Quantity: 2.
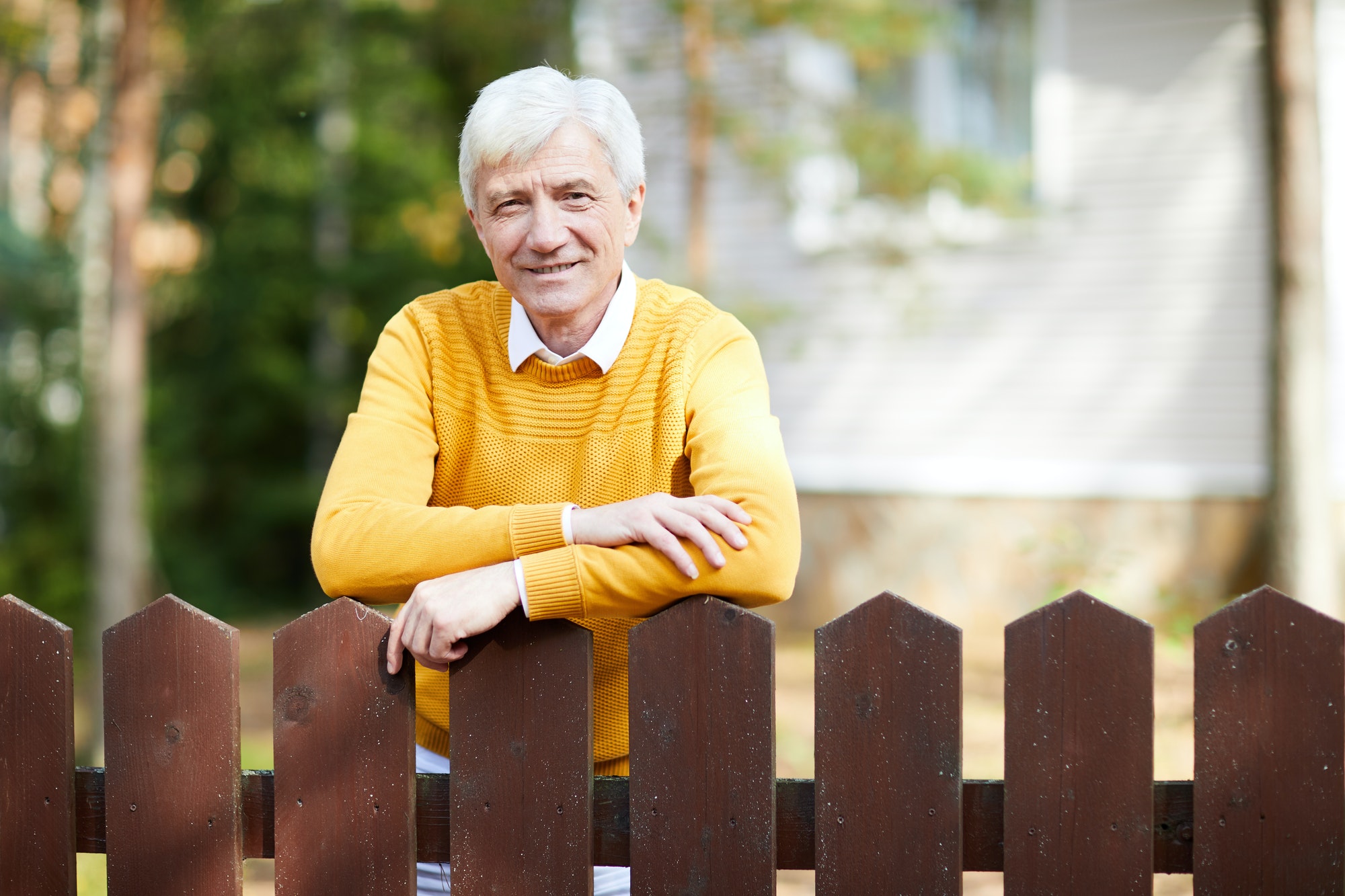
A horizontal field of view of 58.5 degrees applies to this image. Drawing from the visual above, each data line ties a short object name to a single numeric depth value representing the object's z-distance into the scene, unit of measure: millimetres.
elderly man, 1700
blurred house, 7242
